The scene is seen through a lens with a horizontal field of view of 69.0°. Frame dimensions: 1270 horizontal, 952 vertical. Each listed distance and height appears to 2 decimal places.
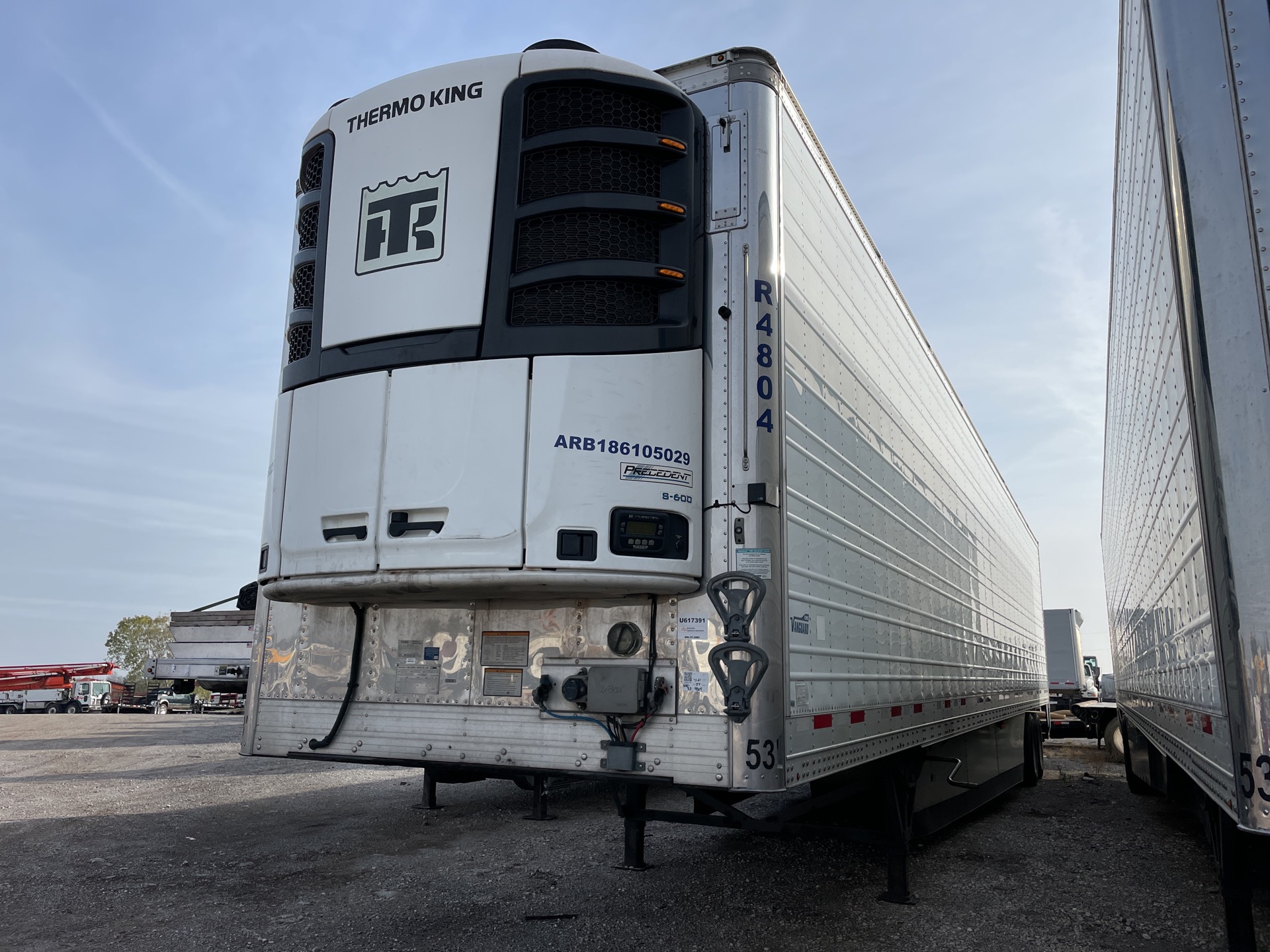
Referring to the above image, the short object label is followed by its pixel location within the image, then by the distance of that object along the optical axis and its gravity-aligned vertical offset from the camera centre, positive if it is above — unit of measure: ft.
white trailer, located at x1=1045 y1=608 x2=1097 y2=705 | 86.43 +1.81
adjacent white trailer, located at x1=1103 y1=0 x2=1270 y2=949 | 9.61 +3.57
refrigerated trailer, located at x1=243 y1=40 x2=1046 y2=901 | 12.08 +2.95
